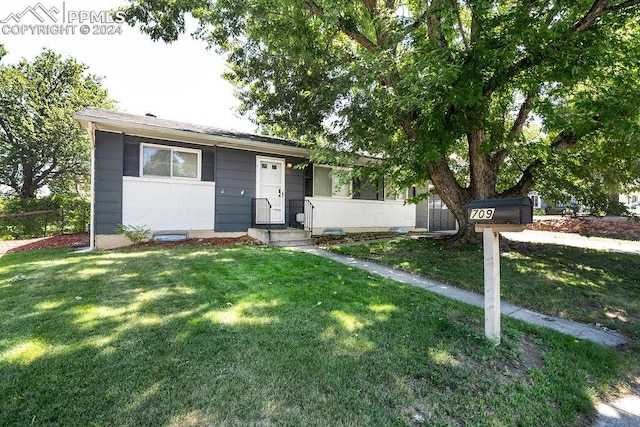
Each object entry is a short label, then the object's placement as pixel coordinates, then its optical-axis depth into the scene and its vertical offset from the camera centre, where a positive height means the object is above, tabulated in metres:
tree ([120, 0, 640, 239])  5.51 +2.97
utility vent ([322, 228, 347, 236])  10.61 -0.50
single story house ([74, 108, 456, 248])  7.41 +0.98
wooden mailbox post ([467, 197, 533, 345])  2.42 -0.07
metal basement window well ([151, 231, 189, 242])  7.84 -0.50
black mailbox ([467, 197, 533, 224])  2.40 +0.06
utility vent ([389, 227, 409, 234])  12.36 -0.50
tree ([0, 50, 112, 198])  16.91 +5.21
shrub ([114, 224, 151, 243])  7.44 -0.37
